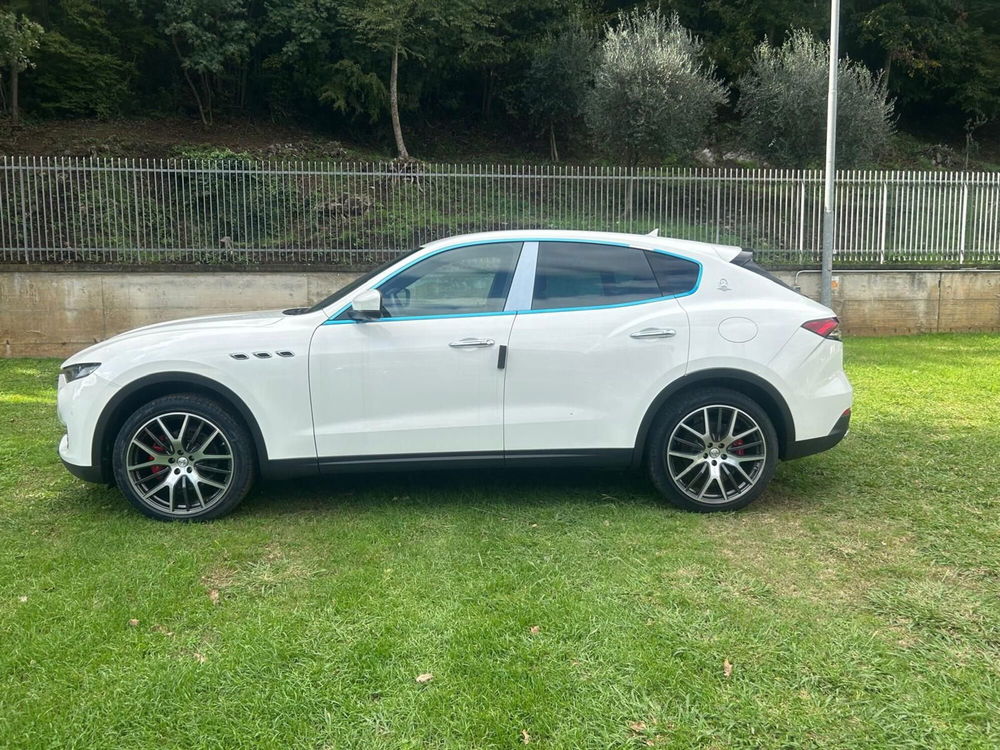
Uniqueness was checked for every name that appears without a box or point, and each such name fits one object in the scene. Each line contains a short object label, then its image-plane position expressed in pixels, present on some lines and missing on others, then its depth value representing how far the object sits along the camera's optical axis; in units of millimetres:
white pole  12969
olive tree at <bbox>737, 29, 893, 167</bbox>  20141
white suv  4727
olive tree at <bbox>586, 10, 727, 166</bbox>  19688
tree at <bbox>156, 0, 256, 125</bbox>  23766
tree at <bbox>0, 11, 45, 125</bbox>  14711
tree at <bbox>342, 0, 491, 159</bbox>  23266
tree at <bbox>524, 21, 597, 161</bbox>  25703
